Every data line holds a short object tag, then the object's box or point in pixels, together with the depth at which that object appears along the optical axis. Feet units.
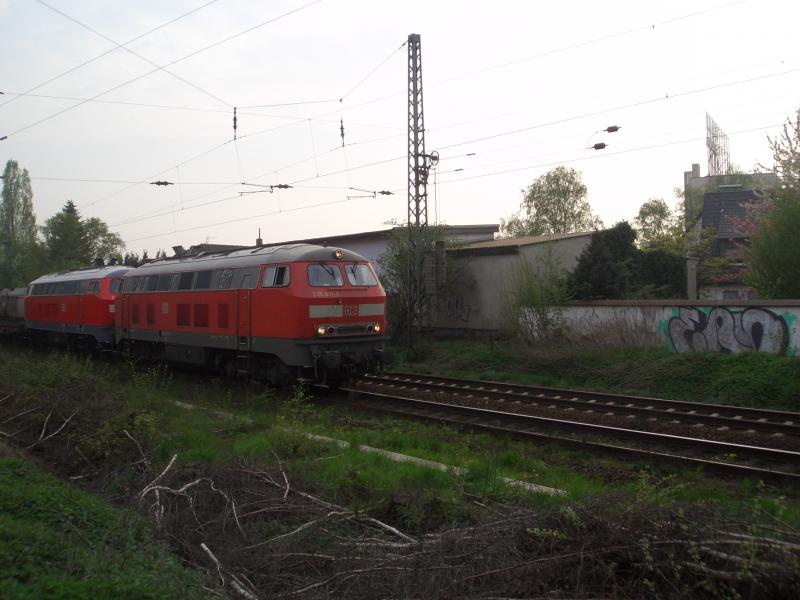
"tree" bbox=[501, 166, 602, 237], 175.52
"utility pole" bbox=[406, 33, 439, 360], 66.13
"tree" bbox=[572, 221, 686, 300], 80.69
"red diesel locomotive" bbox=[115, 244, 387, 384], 42.83
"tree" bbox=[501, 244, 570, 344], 64.08
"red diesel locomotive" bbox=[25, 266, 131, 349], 72.59
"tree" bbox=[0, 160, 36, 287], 219.20
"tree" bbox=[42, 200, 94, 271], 183.73
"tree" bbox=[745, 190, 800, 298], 59.88
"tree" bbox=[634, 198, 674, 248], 180.65
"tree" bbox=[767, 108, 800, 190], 71.73
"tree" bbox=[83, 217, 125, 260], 221.25
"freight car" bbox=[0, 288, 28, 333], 105.09
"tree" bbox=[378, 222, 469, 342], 69.62
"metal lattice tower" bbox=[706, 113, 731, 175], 247.29
